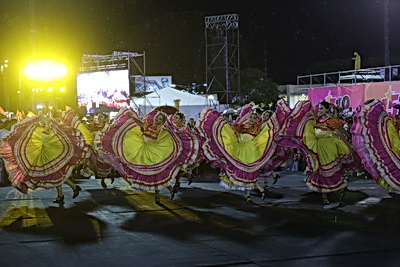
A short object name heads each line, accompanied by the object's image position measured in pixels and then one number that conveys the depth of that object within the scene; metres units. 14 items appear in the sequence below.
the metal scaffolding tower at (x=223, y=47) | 36.31
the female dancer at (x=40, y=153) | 9.34
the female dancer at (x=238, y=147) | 9.76
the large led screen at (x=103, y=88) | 40.50
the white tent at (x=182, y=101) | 30.31
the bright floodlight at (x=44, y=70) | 26.56
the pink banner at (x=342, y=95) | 17.17
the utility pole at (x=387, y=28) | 21.77
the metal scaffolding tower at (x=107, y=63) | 41.03
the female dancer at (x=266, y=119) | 11.70
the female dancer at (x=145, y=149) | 9.34
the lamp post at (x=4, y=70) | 36.96
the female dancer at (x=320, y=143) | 9.48
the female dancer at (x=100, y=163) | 11.54
